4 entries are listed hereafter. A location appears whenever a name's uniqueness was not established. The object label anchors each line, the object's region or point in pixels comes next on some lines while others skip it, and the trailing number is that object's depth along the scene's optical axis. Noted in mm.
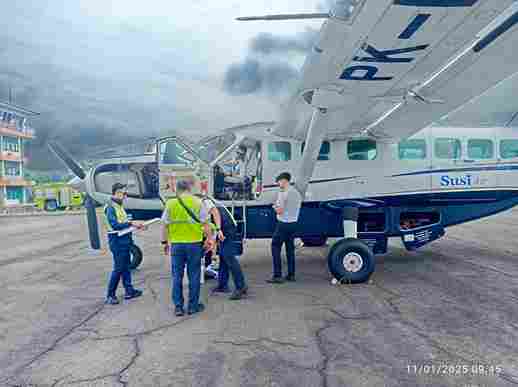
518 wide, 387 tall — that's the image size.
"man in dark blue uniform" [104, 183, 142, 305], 4801
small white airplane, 5305
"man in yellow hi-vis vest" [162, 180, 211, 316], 4309
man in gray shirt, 5551
